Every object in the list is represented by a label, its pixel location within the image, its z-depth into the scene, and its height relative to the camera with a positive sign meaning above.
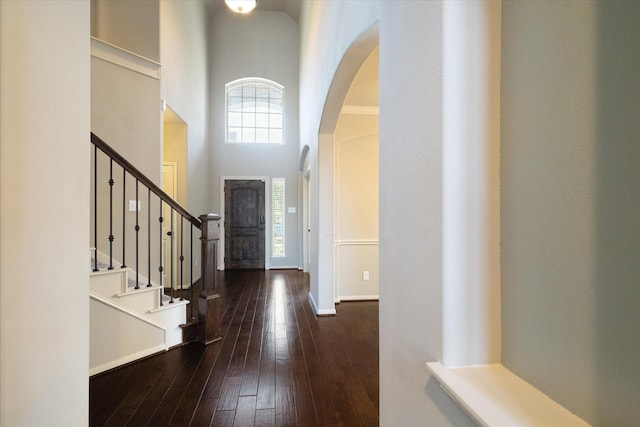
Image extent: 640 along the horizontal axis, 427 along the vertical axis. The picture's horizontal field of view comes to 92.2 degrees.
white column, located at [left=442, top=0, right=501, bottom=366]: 0.79 +0.05
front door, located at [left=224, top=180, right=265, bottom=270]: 6.84 -0.29
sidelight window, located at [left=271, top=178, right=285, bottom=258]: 7.00 -0.11
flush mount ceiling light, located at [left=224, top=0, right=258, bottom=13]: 4.77 +3.25
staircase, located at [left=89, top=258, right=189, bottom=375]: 2.26 -0.89
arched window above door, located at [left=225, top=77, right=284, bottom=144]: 7.02 +2.29
